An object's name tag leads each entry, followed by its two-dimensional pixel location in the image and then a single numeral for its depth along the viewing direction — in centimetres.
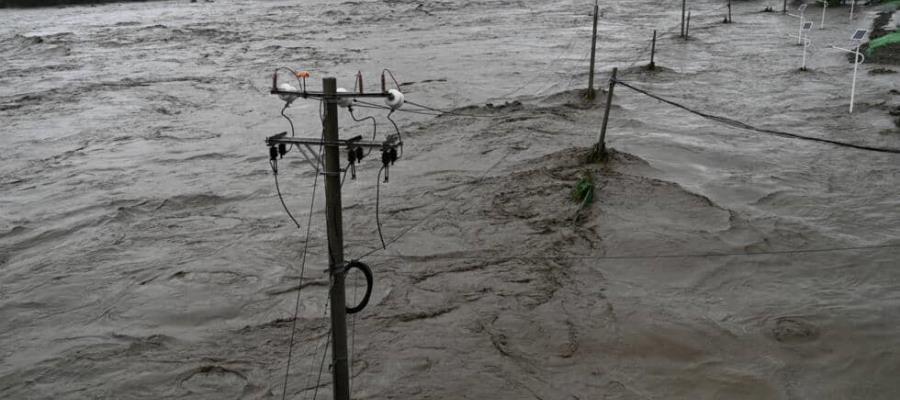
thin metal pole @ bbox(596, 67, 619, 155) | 1648
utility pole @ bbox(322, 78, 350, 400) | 759
